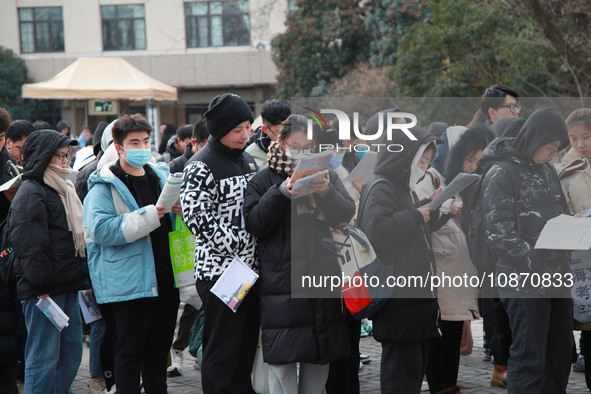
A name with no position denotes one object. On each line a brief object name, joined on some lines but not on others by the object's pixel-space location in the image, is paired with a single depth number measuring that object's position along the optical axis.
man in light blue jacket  9.62
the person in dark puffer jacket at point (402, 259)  8.45
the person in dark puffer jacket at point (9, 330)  10.14
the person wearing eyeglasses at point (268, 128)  11.14
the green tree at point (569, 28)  21.83
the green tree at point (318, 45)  48.72
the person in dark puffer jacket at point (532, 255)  8.74
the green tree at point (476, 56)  24.34
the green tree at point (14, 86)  62.00
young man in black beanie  8.76
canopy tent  31.59
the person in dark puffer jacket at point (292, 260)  8.39
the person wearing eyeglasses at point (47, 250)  9.59
